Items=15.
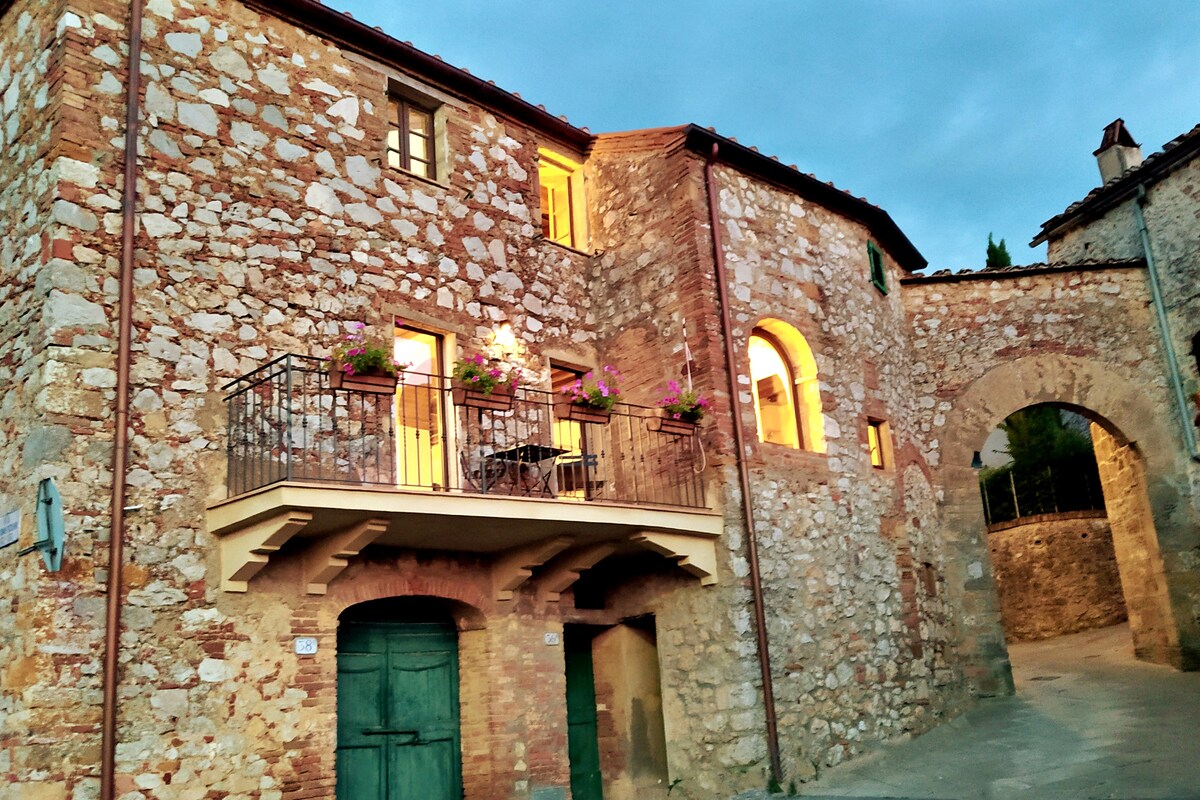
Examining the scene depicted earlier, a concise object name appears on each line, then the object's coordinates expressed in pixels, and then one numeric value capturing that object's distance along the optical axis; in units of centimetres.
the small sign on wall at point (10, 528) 805
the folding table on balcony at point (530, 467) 978
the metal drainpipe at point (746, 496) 1037
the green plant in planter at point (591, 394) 1045
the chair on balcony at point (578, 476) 1116
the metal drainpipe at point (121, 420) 753
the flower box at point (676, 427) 1073
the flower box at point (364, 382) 883
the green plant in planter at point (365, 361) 888
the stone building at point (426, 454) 811
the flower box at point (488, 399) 984
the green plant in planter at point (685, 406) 1084
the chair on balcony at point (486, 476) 1023
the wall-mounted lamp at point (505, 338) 1116
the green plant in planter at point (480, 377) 981
